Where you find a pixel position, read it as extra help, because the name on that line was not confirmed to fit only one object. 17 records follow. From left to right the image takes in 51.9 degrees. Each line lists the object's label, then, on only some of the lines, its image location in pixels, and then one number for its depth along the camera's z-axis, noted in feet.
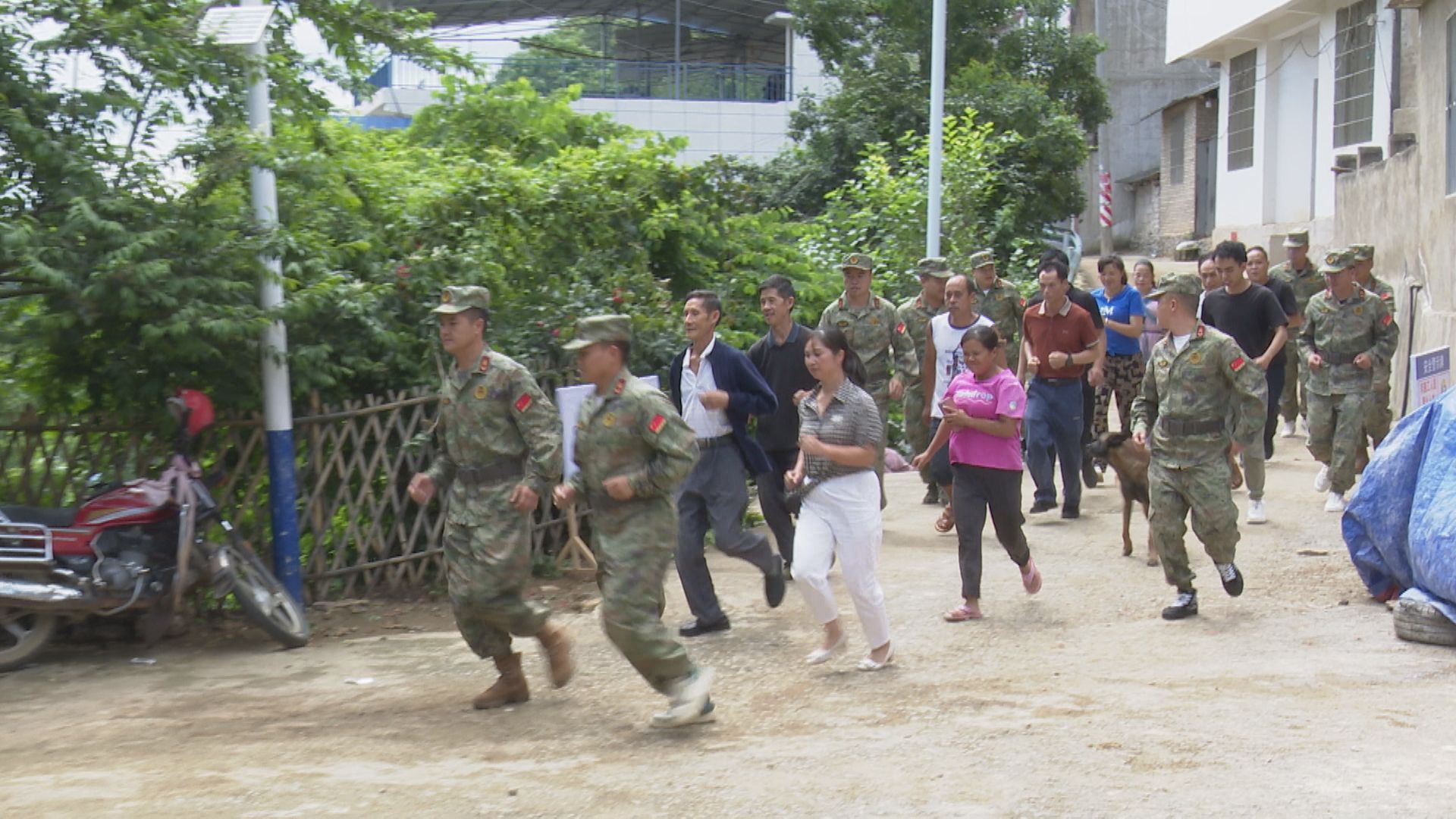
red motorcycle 23.04
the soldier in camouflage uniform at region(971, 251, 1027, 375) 35.55
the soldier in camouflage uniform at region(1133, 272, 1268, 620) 23.91
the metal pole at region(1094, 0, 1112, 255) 109.29
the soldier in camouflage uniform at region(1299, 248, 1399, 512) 31.86
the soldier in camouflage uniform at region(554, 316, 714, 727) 18.54
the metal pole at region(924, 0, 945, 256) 53.16
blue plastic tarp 22.33
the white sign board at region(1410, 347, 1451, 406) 26.68
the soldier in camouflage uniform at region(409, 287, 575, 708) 19.69
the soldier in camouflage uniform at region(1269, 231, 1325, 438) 41.32
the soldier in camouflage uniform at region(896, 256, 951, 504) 34.58
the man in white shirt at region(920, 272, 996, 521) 31.55
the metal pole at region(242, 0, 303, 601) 24.95
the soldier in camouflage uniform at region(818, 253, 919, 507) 31.14
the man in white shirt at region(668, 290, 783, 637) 23.57
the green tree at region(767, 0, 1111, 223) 79.30
